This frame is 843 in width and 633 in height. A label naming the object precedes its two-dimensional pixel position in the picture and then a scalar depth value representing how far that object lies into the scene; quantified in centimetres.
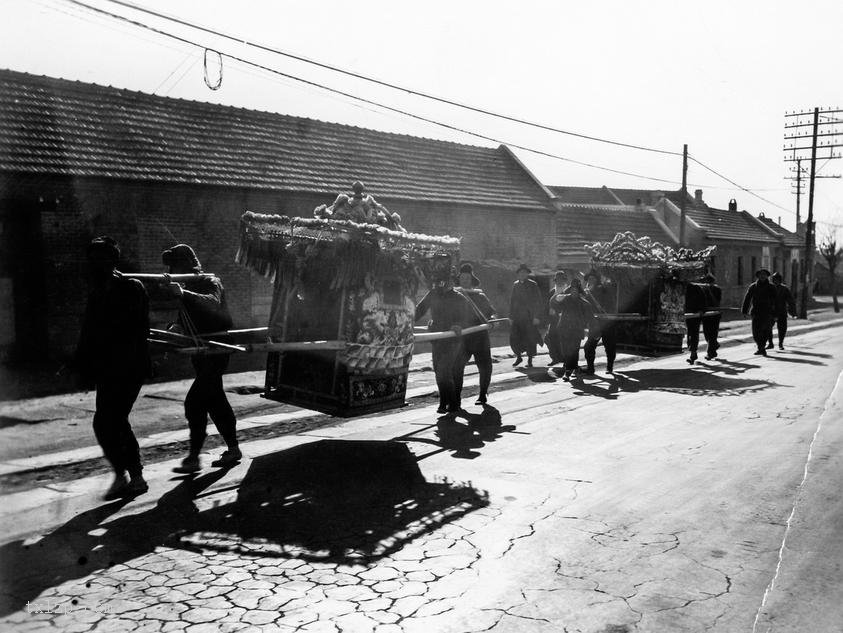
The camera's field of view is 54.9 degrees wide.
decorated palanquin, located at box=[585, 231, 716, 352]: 1445
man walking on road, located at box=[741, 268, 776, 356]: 1859
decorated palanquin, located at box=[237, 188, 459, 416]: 765
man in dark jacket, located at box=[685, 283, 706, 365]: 1623
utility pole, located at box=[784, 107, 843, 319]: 3725
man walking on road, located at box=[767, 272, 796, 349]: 1984
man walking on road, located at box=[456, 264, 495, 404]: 1073
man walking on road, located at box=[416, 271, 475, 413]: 1026
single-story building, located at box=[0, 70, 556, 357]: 1684
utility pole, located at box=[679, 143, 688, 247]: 3052
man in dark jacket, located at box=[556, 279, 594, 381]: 1382
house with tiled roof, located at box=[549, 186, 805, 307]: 3697
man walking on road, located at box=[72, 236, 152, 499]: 639
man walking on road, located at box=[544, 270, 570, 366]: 1544
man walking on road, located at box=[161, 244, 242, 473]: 729
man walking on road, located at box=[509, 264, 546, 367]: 1594
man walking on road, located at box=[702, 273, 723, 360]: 1705
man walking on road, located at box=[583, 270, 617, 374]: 1430
